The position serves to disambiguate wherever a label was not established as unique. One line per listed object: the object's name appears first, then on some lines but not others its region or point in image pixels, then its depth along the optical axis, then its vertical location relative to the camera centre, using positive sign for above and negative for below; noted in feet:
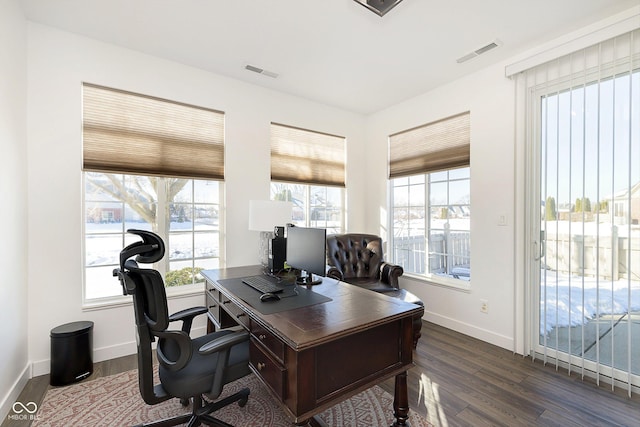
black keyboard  6.51 -1.75
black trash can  7.36 -3.68
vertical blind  7.14 +0.19
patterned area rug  6.09 -4.44
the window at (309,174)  12.32 +1.70
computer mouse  5.78 -1.72
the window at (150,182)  8.76 +1.02
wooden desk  4.22 -2.27
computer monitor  6.63 -0.98
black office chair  4.71 -2.41
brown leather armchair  11.09 -2.07
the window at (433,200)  11.01 +0.49
